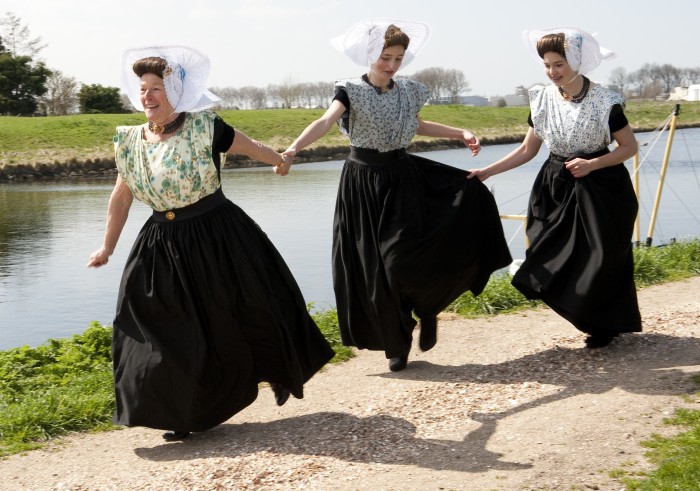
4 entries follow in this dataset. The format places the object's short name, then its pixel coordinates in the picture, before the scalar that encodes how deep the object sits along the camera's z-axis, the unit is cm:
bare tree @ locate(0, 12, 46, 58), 5391
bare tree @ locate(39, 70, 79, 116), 5088
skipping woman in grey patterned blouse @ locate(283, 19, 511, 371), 586
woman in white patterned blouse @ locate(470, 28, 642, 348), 587
